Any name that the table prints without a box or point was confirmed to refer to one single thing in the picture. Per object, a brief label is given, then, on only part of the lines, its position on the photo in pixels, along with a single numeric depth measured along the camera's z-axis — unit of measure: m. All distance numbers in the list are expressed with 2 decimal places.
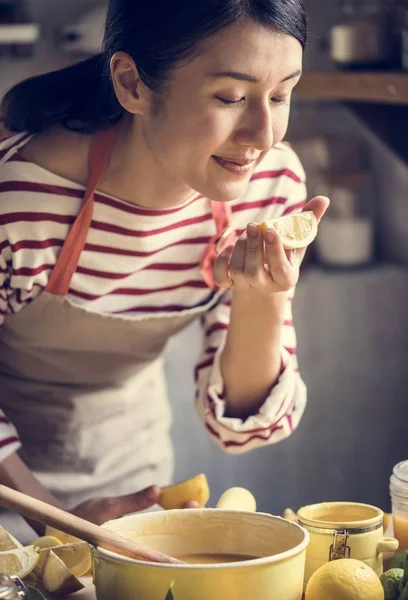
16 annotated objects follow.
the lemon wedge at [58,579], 1.33
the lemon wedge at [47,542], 1.41
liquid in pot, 1.30
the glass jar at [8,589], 1.16
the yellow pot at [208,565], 1.21
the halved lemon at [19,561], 1.34
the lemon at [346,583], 1.25
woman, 1.47
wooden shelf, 2.15
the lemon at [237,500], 1.44
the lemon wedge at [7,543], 1.37
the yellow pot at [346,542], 1.34
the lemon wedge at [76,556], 1.38
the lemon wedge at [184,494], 1.53
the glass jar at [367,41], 2.36
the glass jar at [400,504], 1.44
